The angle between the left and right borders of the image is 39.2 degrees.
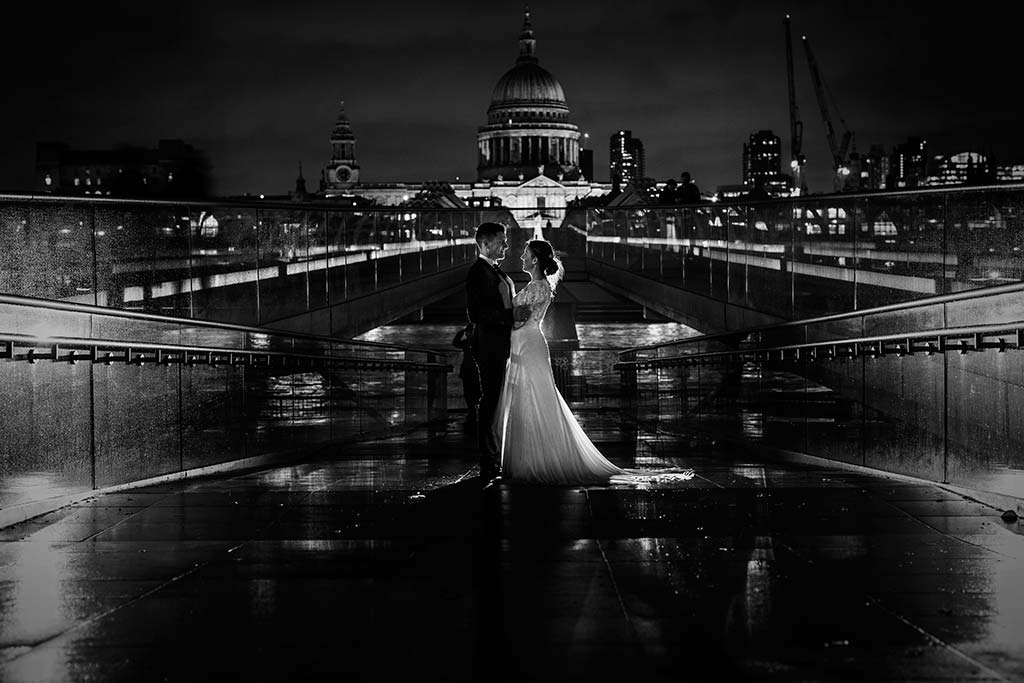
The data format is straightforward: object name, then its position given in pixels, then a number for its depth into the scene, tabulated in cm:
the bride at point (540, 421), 1042
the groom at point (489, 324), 1057
